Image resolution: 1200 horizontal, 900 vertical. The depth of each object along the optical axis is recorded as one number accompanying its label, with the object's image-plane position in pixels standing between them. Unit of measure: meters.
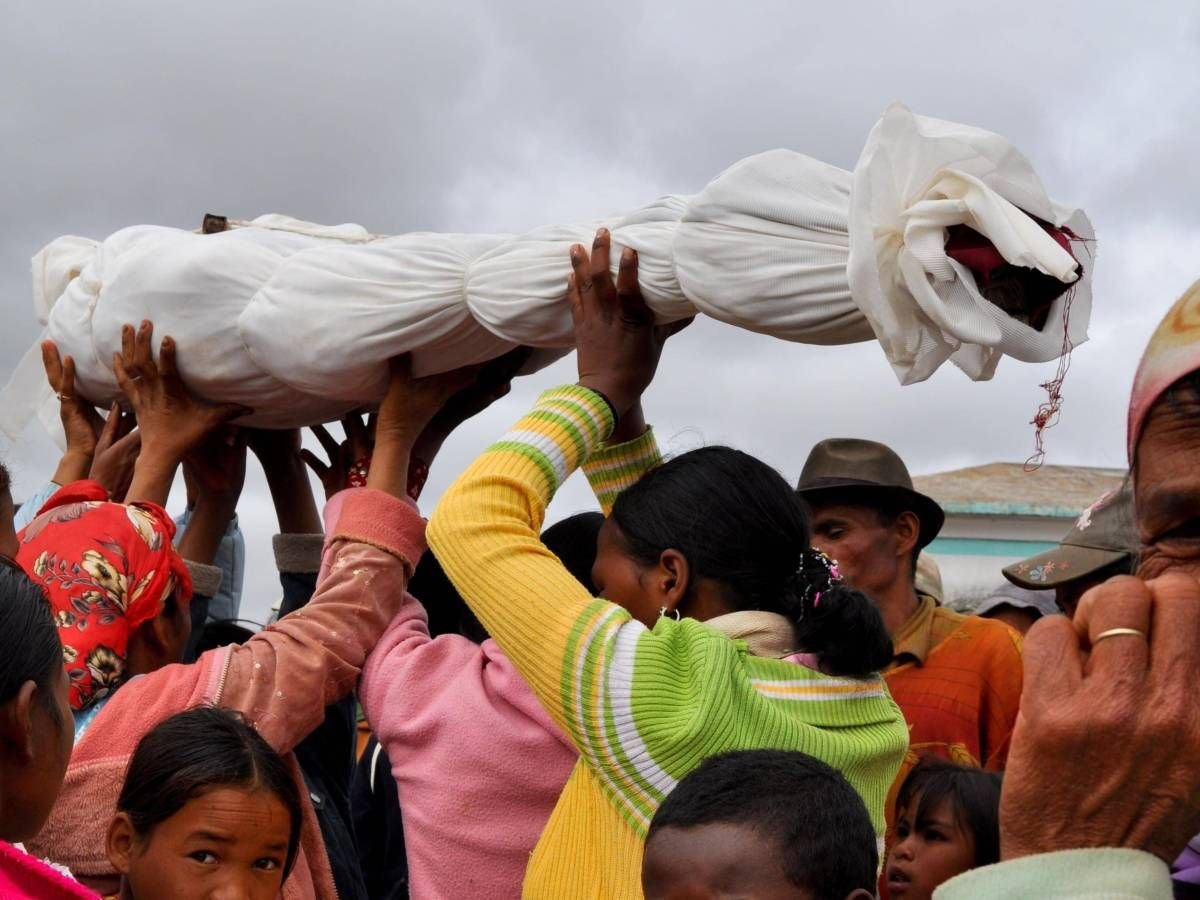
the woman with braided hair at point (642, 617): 2.18
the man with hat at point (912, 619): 3.34
